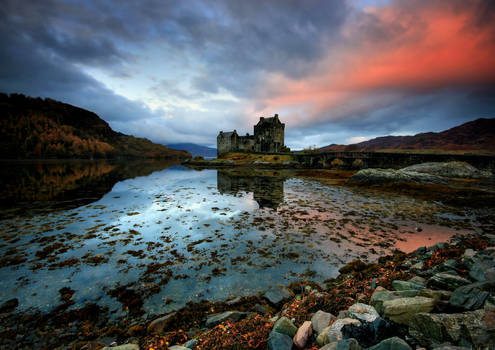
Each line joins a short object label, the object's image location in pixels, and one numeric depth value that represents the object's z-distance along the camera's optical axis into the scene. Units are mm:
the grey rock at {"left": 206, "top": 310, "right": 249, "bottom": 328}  4516
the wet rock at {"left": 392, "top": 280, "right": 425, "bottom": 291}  4383
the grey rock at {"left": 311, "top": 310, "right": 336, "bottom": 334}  3559
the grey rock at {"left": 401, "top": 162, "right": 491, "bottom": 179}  30484
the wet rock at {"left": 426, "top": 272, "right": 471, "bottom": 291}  3899
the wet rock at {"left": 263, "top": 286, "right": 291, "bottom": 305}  5344
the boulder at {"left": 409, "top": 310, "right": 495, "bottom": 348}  2391
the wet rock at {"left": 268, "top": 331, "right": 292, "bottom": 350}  3217
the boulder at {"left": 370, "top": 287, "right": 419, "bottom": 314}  3846
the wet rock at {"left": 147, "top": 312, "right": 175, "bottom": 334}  4464
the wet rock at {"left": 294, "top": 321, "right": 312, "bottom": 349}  3359
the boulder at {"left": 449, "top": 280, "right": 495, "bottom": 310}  2984
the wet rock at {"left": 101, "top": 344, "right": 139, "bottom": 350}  3540
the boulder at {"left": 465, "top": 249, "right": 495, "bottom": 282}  4055
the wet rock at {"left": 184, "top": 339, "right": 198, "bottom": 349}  3684
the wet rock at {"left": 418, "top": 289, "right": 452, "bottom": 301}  3410
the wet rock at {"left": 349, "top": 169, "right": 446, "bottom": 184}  26672
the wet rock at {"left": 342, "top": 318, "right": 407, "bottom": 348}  2986
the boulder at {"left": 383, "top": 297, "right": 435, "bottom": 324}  3080
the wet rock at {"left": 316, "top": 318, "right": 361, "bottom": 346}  3117
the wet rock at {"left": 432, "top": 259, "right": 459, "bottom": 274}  5059
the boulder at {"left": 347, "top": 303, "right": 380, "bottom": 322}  3402
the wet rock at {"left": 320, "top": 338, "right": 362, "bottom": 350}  2609
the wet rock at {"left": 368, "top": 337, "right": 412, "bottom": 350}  2443
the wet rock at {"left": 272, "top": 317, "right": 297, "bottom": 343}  3625
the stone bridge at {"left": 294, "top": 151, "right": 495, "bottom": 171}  32406
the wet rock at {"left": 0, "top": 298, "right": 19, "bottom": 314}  5016
